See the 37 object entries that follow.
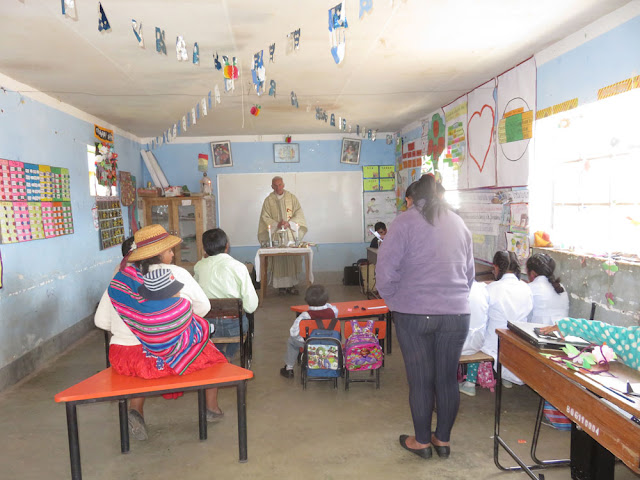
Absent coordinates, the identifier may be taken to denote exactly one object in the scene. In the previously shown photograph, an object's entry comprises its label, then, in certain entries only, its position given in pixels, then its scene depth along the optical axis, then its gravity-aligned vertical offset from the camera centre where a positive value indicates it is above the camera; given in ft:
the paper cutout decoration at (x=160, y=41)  8.66 +3.03
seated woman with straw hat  7.07 -1.80
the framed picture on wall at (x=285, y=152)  25.82 +2.60
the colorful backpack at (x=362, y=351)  10.98 -3.69
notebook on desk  6.38 -2.11
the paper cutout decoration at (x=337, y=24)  7.38 +2.82
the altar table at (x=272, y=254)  20.17 -2.63
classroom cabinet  24.07 -0.94
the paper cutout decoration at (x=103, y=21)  7.43 +2.92
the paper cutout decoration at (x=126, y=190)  21.45 +0.57
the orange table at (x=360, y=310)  12.05 -3.03
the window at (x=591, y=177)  9.48 +0.36
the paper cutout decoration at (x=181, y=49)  8.77 +2.91
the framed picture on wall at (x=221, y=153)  25.62 +2.60
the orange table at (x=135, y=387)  6.80 -2.84
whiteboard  25.94 -0.26
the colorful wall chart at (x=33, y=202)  12.14 +0.05
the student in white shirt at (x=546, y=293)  10.26 -2.23
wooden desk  4.76 -2.56
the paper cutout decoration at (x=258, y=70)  9.87 +2.82
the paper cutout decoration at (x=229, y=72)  10.07 +2.82
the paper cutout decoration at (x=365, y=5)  6.91 +2.88
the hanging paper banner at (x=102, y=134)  18.85 +2.90
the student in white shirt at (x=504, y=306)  10.11 -2.47
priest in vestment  22.70 -1.35
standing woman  7.38 -1.53
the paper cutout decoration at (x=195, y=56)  9.52 +3.01
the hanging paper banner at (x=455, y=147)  16.76 +1.80
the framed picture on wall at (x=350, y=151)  26.04 +2.62
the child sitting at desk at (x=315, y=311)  11.40 -2.81
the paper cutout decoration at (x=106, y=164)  18.78 +1.59
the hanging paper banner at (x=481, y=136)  14.53 +1.95
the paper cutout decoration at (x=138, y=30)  8.11 +3.07
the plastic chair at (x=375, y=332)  11.21 -3.40
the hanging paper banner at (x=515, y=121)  12.41 +2.06
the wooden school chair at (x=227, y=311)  10.72 -2.60
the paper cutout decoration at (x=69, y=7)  6.72 +2.88
